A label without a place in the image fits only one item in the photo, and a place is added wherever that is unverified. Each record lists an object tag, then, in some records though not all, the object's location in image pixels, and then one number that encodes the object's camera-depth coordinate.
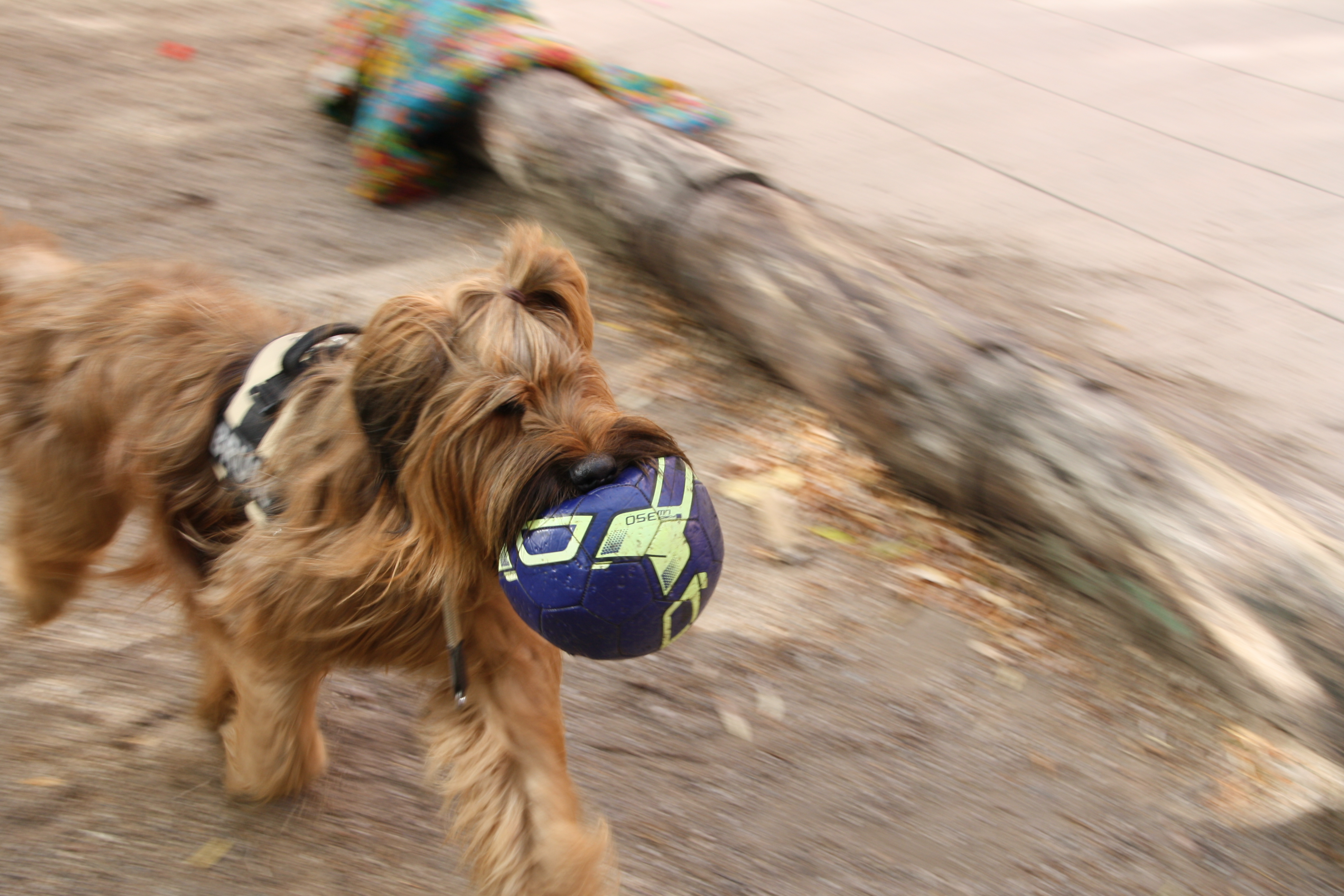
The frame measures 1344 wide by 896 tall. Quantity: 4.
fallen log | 3.24
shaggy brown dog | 2.25
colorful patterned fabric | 6.14
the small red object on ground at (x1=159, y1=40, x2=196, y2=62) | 7.96
